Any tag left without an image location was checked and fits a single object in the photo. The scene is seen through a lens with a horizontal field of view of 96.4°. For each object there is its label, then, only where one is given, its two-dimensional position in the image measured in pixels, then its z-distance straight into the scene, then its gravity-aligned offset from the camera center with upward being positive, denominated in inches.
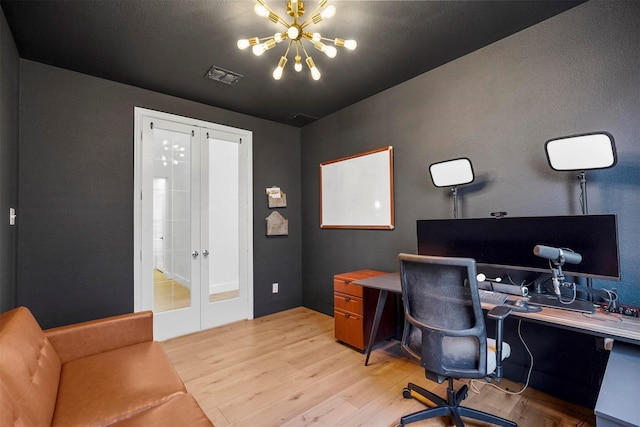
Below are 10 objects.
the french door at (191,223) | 122.3 +1.4
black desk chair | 60.7 -23.4
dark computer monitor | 66.6 -5.7
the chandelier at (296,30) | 66.9 +48.5
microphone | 65.9 -8.4
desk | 53.6 -21.5
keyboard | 73.3 -20.5
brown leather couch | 44.3 -32.4
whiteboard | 126.0 +15.4
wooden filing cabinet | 110.1 -35.8
